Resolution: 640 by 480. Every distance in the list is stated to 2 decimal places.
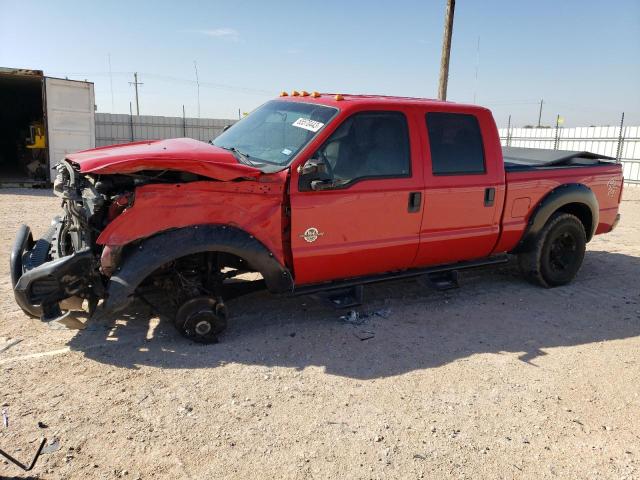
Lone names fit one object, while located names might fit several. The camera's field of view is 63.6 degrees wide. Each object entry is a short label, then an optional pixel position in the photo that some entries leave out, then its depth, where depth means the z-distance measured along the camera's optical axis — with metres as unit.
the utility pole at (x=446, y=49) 13.85
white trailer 13.41
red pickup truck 3.67
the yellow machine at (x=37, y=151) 14.09
